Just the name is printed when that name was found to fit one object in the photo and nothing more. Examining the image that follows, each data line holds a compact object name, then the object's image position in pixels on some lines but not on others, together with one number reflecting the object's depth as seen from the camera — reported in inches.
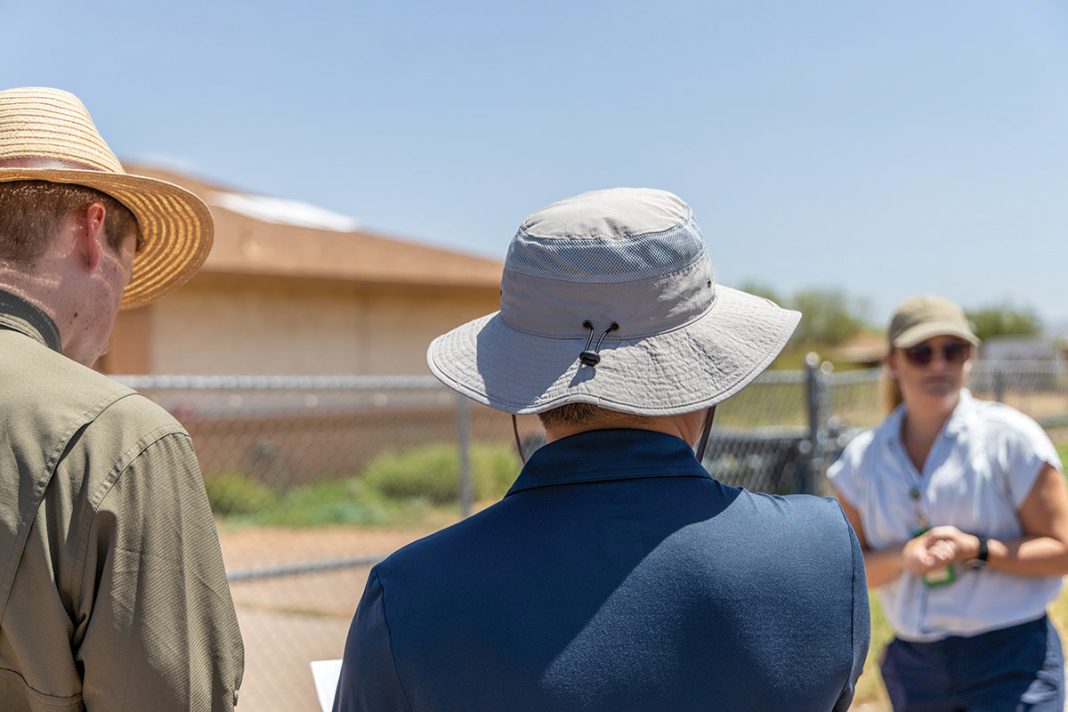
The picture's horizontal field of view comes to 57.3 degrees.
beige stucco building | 566.6
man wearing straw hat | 61.2
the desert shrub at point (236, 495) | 447.2
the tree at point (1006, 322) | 2652.6
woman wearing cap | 114.9
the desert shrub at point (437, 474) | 513.0
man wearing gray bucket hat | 50.6
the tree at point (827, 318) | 2714.1
